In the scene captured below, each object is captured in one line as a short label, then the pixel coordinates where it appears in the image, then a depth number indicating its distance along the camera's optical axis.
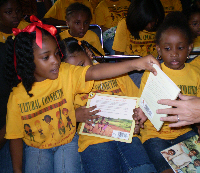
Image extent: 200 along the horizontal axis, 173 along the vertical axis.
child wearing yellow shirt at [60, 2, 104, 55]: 2.35
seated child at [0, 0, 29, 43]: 1.90
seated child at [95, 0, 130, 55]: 2.90
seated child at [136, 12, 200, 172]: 1.36
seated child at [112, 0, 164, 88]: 1.94
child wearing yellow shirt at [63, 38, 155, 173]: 1.22
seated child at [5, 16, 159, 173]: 1.16
